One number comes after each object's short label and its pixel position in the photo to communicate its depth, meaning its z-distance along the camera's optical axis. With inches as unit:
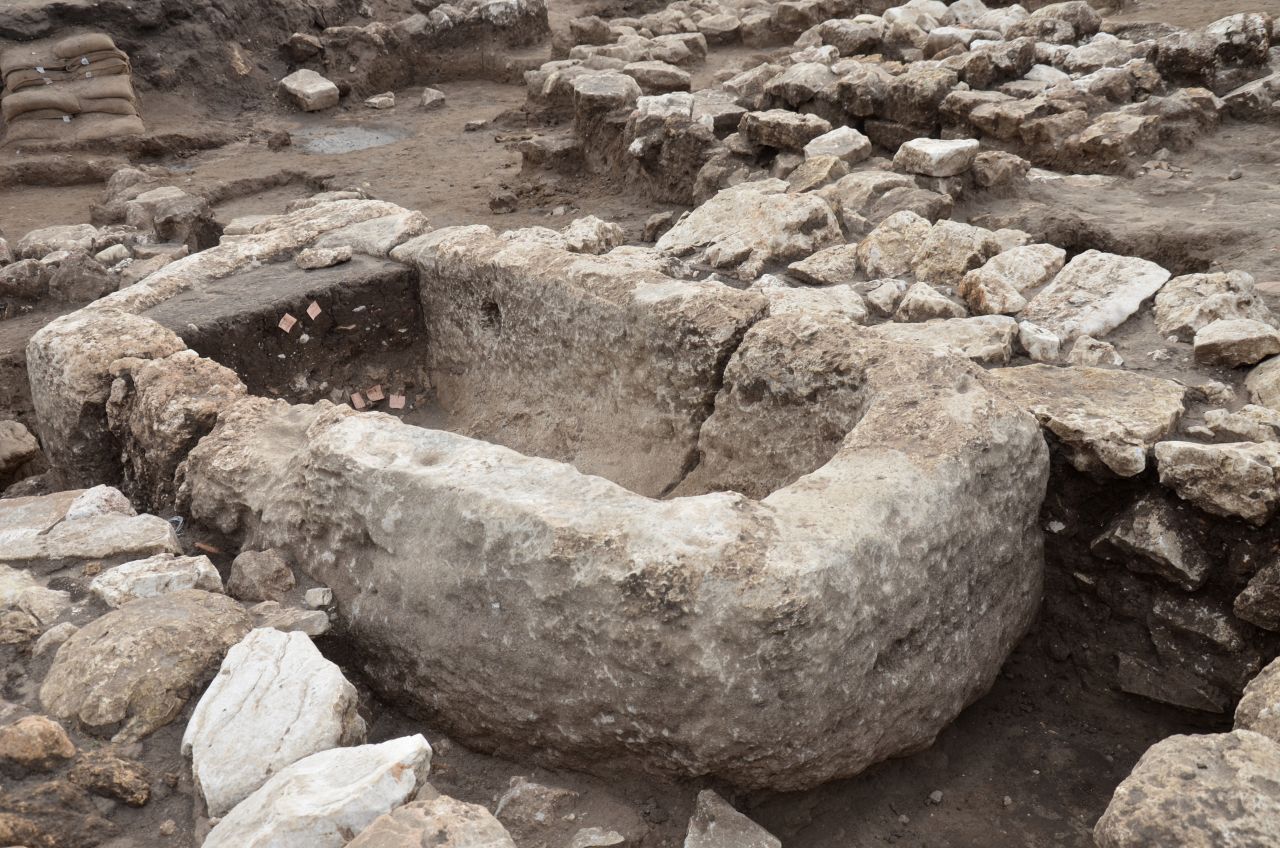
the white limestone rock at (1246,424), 108.9
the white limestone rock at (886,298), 153.2
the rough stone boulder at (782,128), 223.1
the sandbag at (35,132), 362.9
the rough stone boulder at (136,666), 93.5
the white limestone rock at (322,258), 168.4
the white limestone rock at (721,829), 90.3
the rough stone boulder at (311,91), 402.3
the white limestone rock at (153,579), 107.3
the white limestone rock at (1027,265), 152.7
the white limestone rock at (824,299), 149.5
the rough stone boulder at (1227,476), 101.0
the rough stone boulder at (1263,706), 81.7
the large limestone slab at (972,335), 133.5
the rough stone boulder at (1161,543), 106.7
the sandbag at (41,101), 363.9
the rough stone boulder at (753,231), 169.8
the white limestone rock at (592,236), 188.7
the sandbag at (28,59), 368.2
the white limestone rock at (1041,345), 134.3
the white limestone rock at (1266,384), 116.6
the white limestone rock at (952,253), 159.6
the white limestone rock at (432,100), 405.1
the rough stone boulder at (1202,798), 70.9
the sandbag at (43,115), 366.6
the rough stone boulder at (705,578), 86.4
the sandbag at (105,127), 364.5
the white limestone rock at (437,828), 74.8
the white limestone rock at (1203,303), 134.4
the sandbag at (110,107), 369.7
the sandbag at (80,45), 370.0
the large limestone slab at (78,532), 114.7
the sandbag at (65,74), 367.6
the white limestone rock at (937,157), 194.2
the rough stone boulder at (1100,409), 110.2
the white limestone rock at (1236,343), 123.5
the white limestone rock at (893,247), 164.7
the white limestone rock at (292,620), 103.4
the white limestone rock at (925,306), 147.6
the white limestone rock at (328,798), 77.7
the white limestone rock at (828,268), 164.4
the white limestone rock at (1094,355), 131.9
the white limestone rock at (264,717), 87.7
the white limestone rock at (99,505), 122.6
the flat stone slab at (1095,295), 139.8
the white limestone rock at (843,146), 213.3
